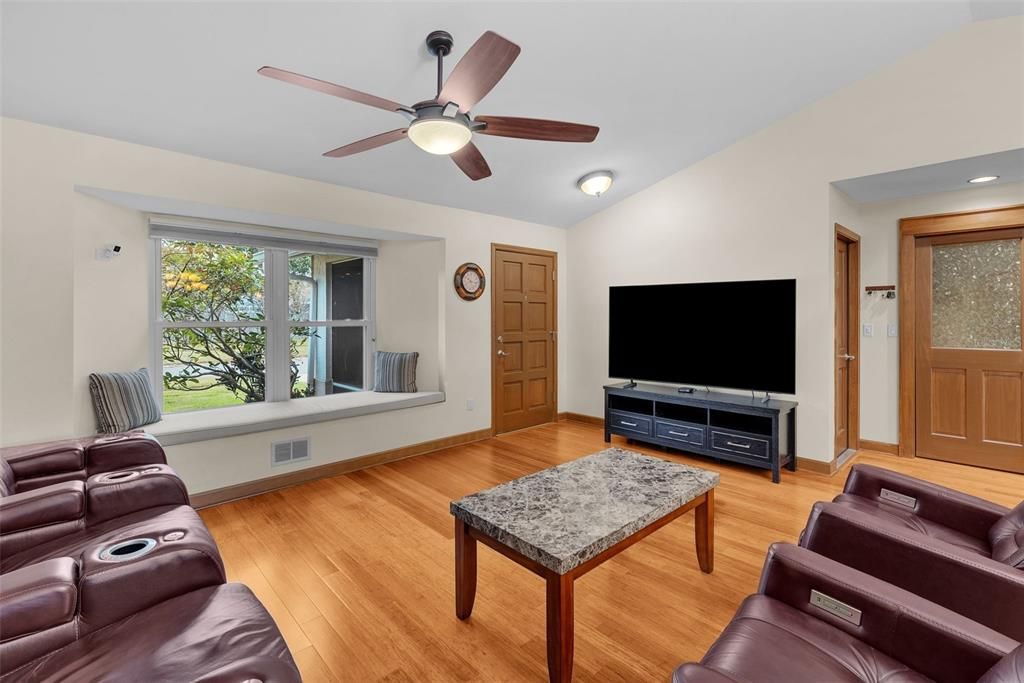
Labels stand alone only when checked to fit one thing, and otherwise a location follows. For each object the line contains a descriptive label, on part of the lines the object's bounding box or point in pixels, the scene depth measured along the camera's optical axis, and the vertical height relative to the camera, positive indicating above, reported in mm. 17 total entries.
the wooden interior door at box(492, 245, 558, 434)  4922 +21
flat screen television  3758 +44
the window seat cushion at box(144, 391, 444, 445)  3061 -581
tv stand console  3623 -739
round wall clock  4535 +589
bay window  3635 +201
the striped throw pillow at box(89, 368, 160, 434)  2877 -393
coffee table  1526 -702
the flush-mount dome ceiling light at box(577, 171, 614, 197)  4129 +1434
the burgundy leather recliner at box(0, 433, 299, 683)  1095 -734
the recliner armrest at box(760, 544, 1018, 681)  1053 -710
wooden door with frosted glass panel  3625 -90
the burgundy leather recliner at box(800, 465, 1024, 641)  1298 -712
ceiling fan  1610 +969
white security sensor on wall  2967 +584
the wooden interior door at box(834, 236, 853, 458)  3926 -74
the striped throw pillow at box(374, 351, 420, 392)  4530 -327
